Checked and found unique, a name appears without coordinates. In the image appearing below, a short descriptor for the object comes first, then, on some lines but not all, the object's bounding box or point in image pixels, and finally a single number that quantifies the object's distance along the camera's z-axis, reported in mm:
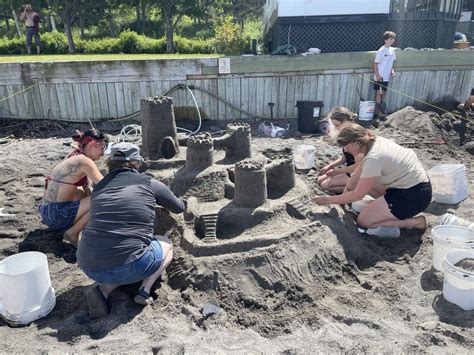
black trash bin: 7949
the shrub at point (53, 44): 19594
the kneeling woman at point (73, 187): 3811
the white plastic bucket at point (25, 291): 2977
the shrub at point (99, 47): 19547
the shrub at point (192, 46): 18406
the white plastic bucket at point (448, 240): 3408
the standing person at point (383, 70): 8312
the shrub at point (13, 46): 18564
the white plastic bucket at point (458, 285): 3018
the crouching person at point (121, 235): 2984
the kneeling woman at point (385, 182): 3785
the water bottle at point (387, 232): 4168
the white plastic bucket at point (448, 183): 4871
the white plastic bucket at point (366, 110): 8469
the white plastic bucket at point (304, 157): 5586
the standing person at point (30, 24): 14156
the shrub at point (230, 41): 11427
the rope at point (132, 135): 6859
